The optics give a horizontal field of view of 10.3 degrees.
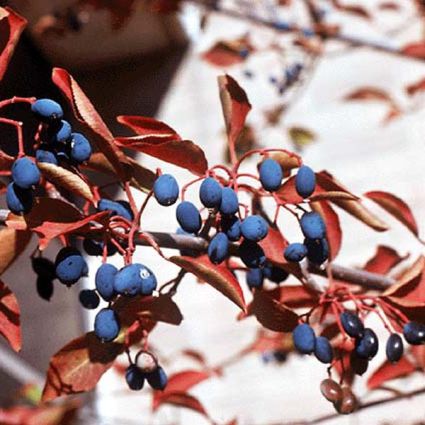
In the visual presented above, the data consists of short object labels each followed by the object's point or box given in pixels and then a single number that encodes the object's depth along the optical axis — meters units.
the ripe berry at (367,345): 0.88
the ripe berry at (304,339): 0.88
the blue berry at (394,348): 0.89
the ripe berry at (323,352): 0.89
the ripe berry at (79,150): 0.84
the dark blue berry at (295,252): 0.87
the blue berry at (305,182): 0.86
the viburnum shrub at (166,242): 0.84
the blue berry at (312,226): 0.87
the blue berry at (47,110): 0.83
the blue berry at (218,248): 0.85
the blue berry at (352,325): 0.88
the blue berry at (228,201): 0.85
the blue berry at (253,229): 0.85
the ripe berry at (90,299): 0.87
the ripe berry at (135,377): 0.88
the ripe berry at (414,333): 0.89
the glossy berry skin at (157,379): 0.89
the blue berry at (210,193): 0.84
